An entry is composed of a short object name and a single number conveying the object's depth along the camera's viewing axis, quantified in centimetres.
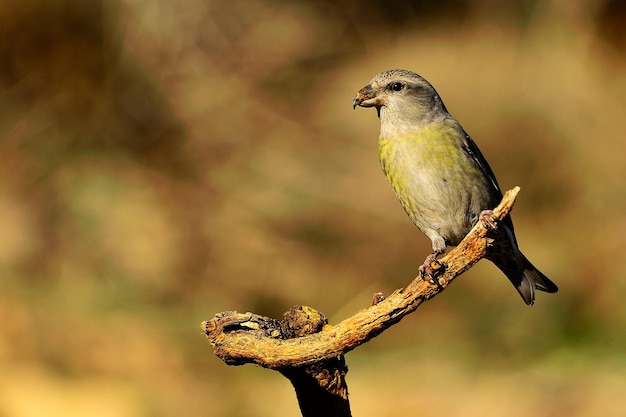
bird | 773
